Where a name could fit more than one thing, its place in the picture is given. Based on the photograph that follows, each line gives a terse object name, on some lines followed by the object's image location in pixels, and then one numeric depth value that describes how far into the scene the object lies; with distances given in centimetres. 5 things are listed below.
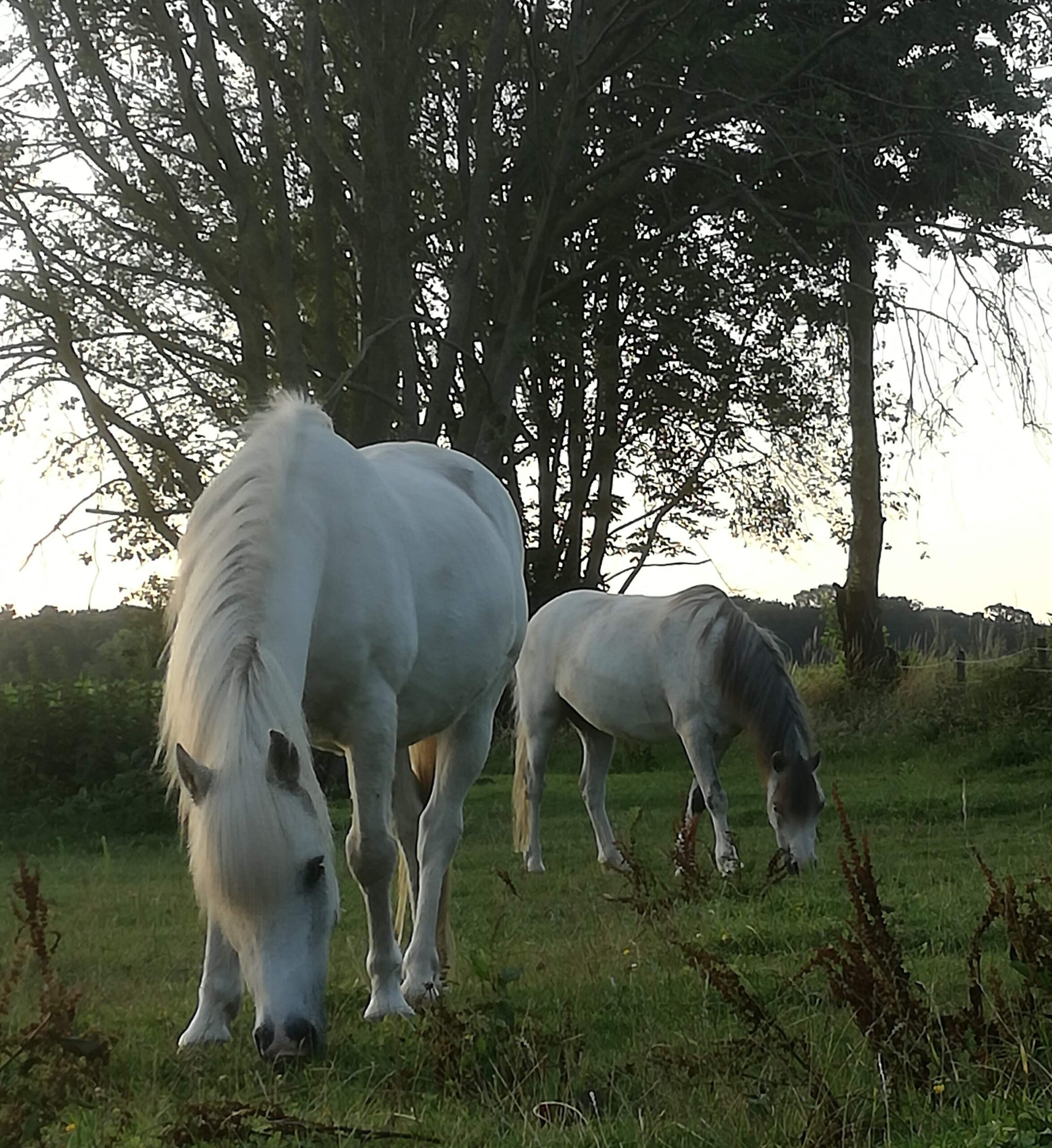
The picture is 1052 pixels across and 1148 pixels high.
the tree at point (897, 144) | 1538
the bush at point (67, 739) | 1305
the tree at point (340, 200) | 1470
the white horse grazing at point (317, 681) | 369
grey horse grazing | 873
